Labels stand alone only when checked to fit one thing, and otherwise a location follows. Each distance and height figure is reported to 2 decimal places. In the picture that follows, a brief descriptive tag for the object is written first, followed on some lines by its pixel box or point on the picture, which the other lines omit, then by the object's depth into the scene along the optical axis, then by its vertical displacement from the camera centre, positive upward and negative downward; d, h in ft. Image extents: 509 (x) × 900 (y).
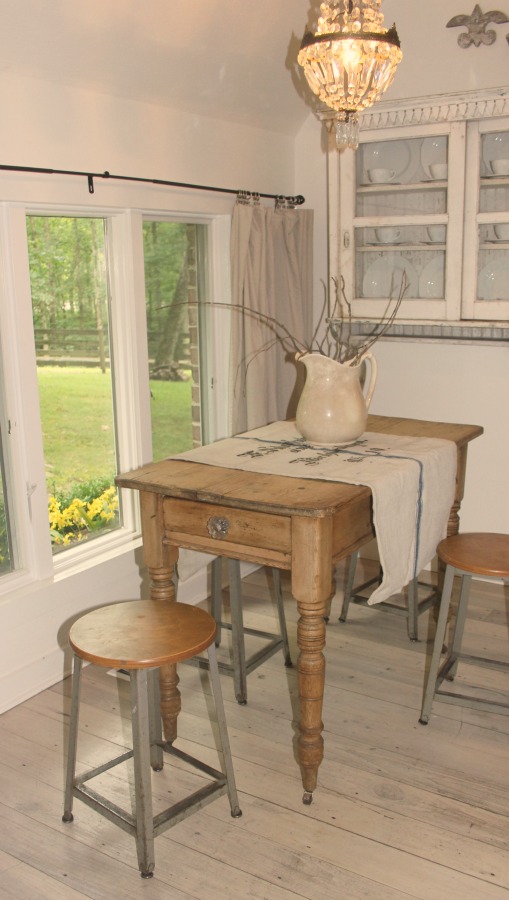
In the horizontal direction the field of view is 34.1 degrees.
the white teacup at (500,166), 11.50 +1.69
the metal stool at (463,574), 8.46 -2.92
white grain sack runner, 7.90 -1.72
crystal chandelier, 7.32 +2.09
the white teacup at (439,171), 11.91 +1.70
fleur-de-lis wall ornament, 11.55 +3.68
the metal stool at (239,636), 9.37 -4.04
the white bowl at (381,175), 12.38 +1.71
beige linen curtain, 12.35 -0.07
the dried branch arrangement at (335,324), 12.50 -0.48
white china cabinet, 11.61 +1.13
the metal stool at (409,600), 10.95 -4.20
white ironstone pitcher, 8.82 -1.16
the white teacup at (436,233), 12.23 +0.84
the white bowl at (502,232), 11.77 +0.80
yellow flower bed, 10.69 -2.88
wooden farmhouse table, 7.26 -2.14
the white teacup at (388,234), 12.63 +0.86
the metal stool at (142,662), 6.63 -2.84
